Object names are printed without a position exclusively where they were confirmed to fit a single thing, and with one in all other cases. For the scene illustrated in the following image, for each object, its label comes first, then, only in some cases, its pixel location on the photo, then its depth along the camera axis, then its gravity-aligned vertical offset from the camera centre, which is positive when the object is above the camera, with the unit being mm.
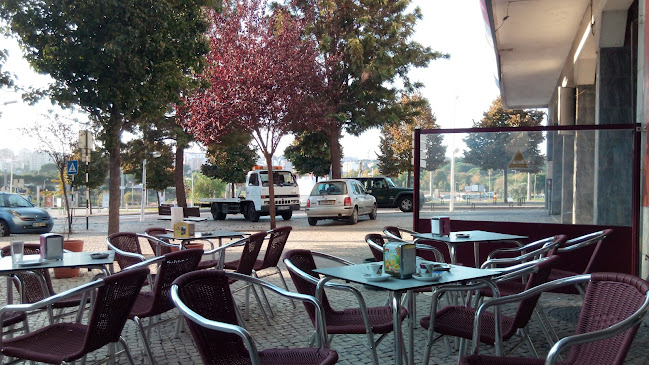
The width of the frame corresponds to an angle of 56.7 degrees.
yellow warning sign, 8023 +389
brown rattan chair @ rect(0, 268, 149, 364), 3348 -827
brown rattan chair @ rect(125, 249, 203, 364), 4375 -684
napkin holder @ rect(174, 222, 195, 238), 7006 -506
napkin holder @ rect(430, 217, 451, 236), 6648 -401
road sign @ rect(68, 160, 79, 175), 17344 +534
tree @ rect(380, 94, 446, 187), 40906 +3081
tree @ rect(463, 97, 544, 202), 7891 +556
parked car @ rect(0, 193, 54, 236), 17875 -974
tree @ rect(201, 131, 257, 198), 39375 +1416
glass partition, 7355 +217
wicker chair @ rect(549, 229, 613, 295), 5621 -517
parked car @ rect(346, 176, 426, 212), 28969 -73
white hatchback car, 19984 -440
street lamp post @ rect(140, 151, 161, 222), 25266 +1161
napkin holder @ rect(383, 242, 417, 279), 3660 -429
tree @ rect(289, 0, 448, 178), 26094 +5894
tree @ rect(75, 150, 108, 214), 38688 +955
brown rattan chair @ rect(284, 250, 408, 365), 3746 -856
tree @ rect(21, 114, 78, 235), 17578 +1383
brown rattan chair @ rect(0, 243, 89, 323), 4513 -815
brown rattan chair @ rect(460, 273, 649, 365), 2645 -612
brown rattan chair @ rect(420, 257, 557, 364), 3625 -853
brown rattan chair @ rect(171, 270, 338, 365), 2949 -700
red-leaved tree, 17781 +3142
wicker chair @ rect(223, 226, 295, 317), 6411 -692
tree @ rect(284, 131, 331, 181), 28516 +1925
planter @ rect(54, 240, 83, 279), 9047 -1298
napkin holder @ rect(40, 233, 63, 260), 4695 -484
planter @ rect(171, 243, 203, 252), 9432 -923
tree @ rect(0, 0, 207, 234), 10281 +2383
